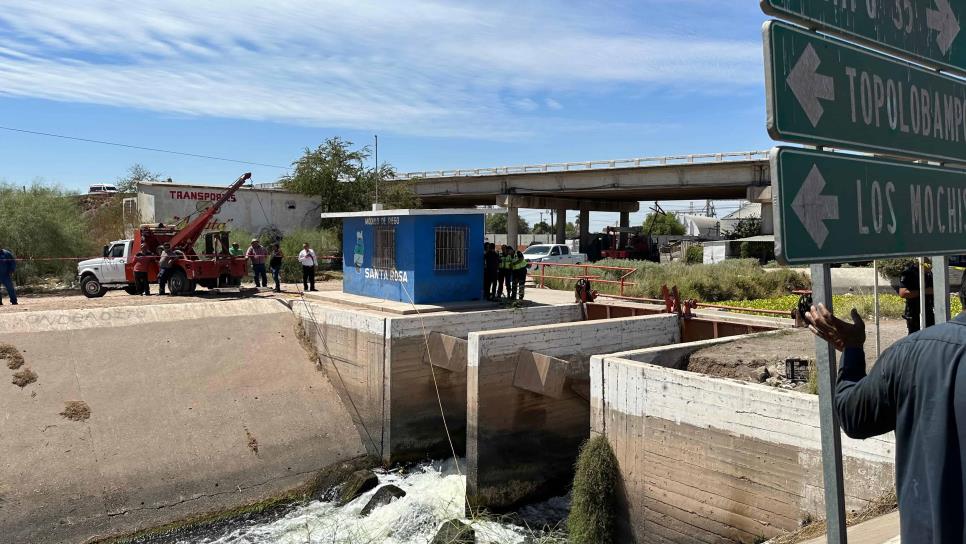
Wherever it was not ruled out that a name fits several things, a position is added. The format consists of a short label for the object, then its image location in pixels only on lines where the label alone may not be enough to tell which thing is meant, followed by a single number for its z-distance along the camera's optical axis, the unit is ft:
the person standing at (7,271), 60.01
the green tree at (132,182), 168.99
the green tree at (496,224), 358.10
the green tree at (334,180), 126.52
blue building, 56.24
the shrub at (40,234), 81.35
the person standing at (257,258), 71.92
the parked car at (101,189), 160.84
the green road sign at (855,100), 9.95
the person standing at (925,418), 7.09
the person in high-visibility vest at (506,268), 61.16
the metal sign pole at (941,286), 14.29
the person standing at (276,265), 71.72
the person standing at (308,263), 67.26
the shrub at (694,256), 124.36
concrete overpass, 127.13
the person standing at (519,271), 60.75
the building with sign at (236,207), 105.81
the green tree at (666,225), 254.88
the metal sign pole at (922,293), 22.00
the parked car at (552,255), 108.68
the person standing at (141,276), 67.36
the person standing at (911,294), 35.14
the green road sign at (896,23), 10.69
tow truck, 67.51
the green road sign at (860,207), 9.73
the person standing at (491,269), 60.29
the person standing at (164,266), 66.18
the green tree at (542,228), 367.82
